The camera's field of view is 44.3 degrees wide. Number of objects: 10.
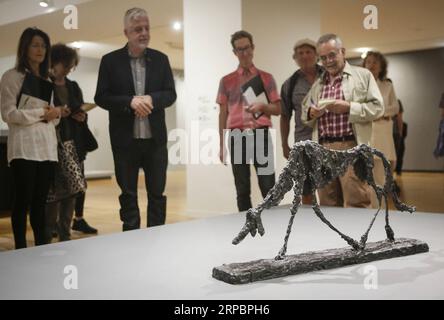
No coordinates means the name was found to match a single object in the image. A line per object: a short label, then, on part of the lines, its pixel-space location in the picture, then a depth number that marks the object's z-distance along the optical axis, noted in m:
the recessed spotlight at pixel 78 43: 8.06
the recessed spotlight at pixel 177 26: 6.56
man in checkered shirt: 2.48
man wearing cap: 3.06
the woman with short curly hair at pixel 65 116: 3.05
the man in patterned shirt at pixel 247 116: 3.03
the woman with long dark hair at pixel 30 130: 2.49
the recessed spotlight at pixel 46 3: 5.24
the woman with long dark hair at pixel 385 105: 3.84
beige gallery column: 4.43
